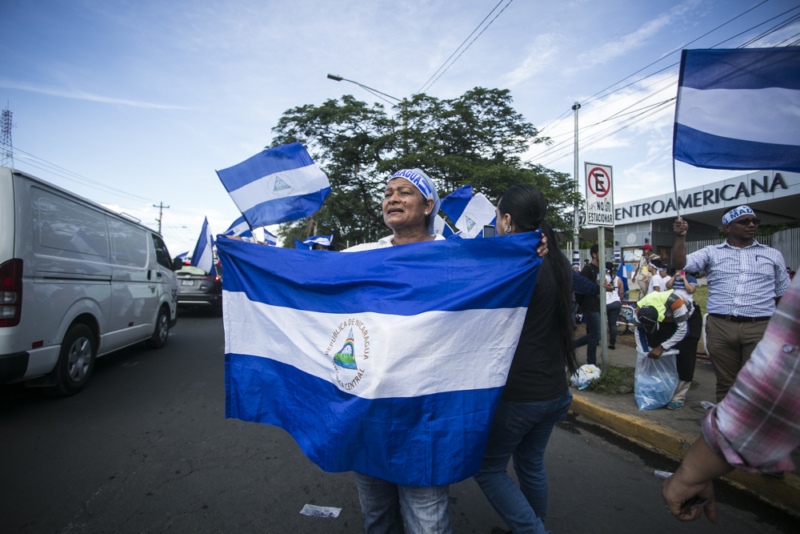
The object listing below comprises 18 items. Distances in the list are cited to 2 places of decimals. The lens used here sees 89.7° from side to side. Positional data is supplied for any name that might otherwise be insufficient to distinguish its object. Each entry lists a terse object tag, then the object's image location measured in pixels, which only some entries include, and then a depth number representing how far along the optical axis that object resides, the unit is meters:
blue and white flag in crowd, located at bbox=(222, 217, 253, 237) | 4.99
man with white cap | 3.51
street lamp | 15.04
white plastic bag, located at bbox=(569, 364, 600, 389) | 5.24
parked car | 12.59
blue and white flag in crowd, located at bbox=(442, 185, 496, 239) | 6.28
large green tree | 14.38
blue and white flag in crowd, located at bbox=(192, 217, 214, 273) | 6.96
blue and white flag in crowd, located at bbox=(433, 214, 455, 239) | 4.03
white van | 3.72
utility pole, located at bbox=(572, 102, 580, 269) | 14.81
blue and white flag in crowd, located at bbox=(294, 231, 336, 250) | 8.43
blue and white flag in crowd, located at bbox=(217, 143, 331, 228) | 3.39
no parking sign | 5.50
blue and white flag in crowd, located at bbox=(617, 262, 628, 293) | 9.72
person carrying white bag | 4.19
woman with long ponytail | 1.81
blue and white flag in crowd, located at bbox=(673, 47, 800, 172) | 2.16
